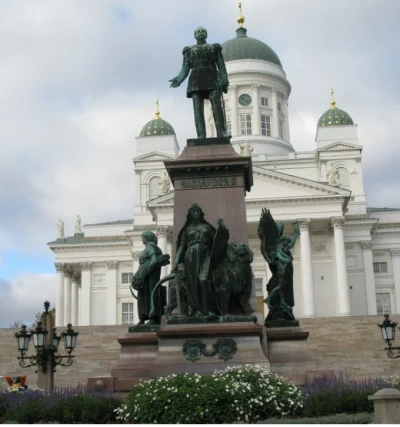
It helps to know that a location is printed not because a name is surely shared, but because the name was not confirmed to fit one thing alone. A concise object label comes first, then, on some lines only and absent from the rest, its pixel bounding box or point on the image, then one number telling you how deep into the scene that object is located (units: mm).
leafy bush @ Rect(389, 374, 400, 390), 11506
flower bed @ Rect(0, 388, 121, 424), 9836
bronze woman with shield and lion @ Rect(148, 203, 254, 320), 11930
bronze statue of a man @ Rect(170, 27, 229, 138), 14336
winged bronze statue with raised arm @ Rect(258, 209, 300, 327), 13641
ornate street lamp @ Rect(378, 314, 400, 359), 16688
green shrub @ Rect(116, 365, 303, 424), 9219
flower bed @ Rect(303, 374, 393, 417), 9773
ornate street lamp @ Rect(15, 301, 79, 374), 14219
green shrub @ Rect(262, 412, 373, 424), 8789
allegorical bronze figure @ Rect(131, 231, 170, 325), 13617
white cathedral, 59781
